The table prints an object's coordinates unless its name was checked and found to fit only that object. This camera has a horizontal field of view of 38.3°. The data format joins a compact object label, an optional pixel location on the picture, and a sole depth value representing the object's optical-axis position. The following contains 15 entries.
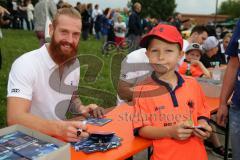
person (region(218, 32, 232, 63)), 5.62
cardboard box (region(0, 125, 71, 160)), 1.33
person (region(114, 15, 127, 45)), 12.26
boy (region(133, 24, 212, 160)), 1.95
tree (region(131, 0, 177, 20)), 48.19
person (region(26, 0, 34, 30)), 18.45
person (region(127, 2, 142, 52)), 10.70
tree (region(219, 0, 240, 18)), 78.19
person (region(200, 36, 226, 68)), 5.21
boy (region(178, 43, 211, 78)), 4.04
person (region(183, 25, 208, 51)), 5.04
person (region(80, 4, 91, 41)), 14.94
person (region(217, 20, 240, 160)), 2.10
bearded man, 1.85
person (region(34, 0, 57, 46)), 6.50
